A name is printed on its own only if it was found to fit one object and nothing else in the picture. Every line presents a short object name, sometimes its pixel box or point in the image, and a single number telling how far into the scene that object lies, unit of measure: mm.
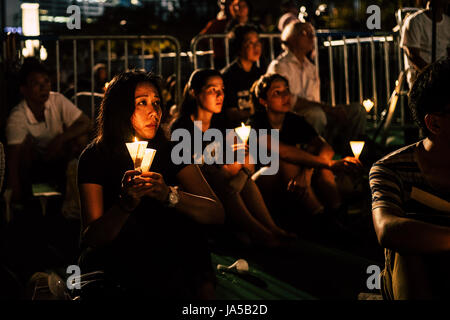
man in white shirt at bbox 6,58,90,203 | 6570
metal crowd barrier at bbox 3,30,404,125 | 7508
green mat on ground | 4496
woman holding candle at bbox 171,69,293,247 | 5805
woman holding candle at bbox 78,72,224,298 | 3109
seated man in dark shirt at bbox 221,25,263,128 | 7086
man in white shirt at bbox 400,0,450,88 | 6875
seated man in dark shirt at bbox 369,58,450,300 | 2398
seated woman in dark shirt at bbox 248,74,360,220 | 6238
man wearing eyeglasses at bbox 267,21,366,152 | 7387
